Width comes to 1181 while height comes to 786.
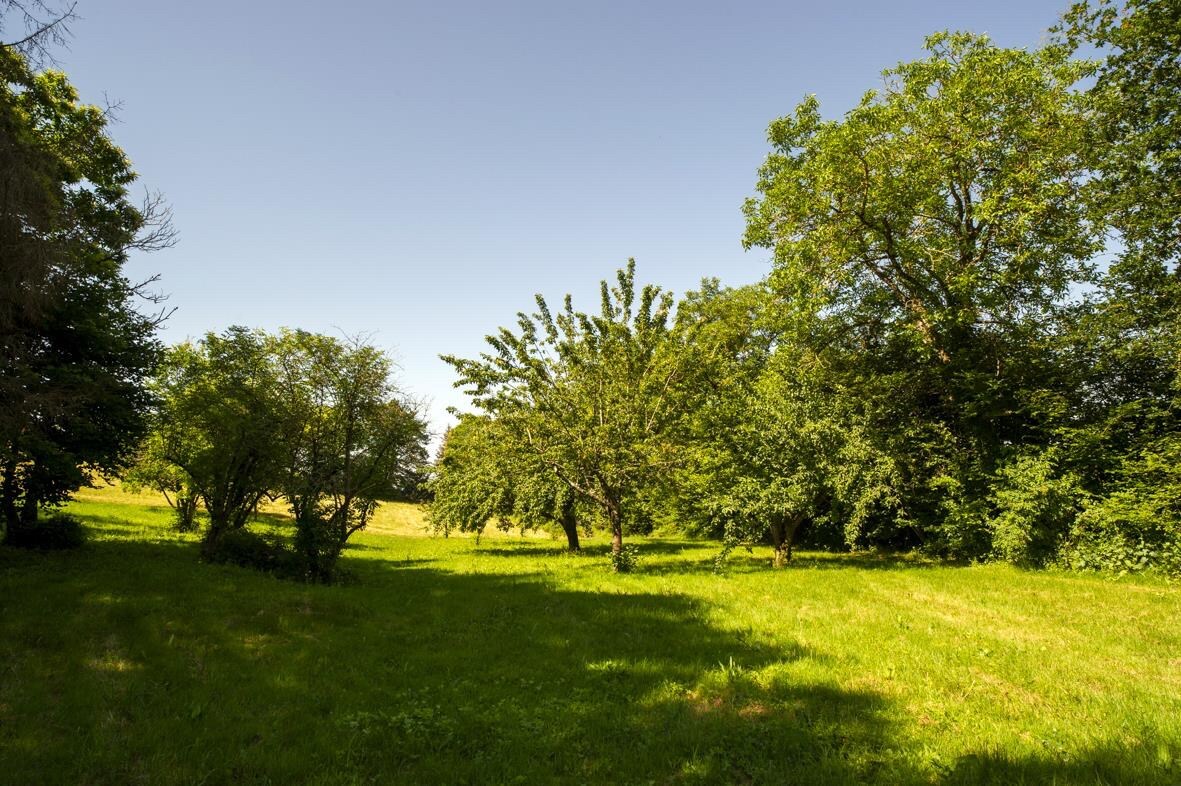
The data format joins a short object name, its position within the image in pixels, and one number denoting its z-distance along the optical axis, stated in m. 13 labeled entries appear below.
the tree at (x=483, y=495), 21.33
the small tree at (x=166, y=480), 24.19
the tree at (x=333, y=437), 15.52
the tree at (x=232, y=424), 16.27
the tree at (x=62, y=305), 7.74
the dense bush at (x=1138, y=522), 16.20
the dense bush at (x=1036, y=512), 18.72
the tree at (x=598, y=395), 18.86
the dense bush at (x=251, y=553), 16.00
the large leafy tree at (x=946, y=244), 19.77
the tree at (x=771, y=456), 19.78
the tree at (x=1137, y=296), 15.73
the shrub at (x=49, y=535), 15.00
